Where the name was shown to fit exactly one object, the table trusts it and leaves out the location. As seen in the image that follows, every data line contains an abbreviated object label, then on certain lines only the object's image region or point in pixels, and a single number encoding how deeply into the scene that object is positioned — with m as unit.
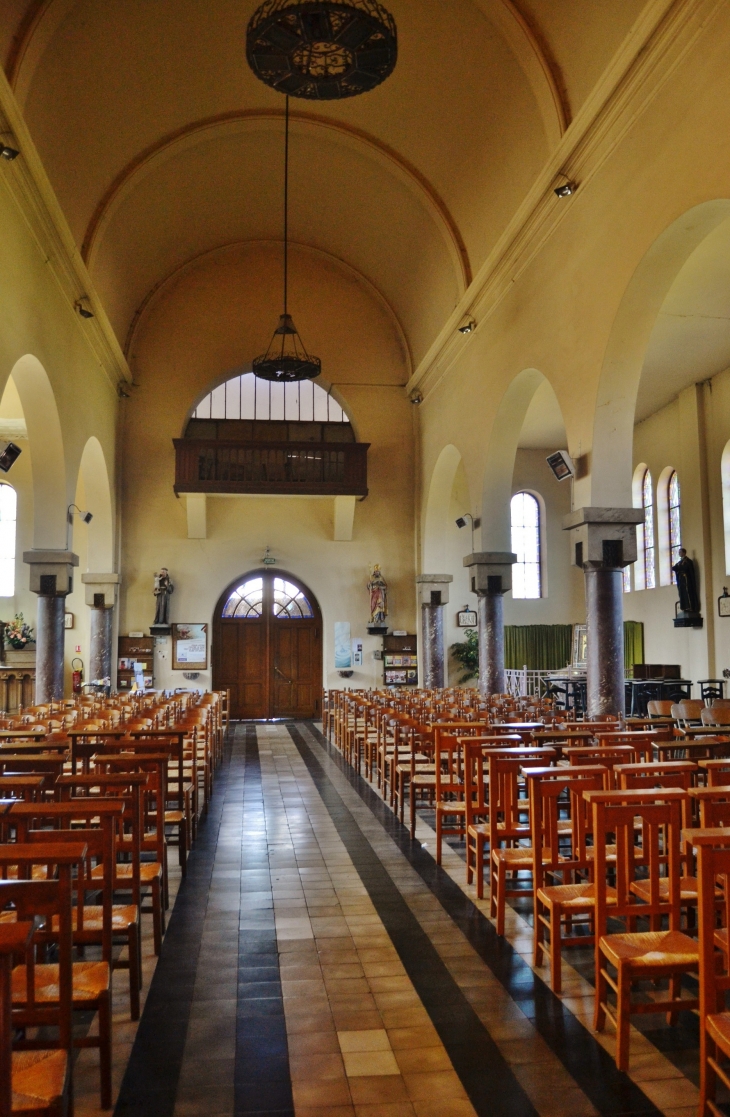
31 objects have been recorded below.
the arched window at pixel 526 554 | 23.44
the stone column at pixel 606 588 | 10.20
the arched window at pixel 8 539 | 20.62
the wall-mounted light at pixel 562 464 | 10.95
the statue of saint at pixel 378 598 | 20.01
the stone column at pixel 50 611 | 13.79
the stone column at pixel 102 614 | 18.58
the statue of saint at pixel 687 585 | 17.89
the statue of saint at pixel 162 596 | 19.31
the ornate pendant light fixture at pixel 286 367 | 14.36
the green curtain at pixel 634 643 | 20.77
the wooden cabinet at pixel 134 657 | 19.20
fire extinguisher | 19.19
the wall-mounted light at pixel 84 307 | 13.84
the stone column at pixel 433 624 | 19.41
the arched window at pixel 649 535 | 20.50
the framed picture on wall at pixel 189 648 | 19.64
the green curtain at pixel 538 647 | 22.86
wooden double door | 20.42
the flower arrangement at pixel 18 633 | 19.61
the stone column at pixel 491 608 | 14.88
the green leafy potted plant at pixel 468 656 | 21.11
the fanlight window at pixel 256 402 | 20.16
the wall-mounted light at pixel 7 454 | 11.15
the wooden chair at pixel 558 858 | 4.05
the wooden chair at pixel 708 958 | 2.86
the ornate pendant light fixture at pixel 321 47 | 7.03
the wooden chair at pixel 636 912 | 3.28
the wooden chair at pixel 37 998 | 2.03
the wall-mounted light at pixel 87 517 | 17.11
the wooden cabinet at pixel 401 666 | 20.11
